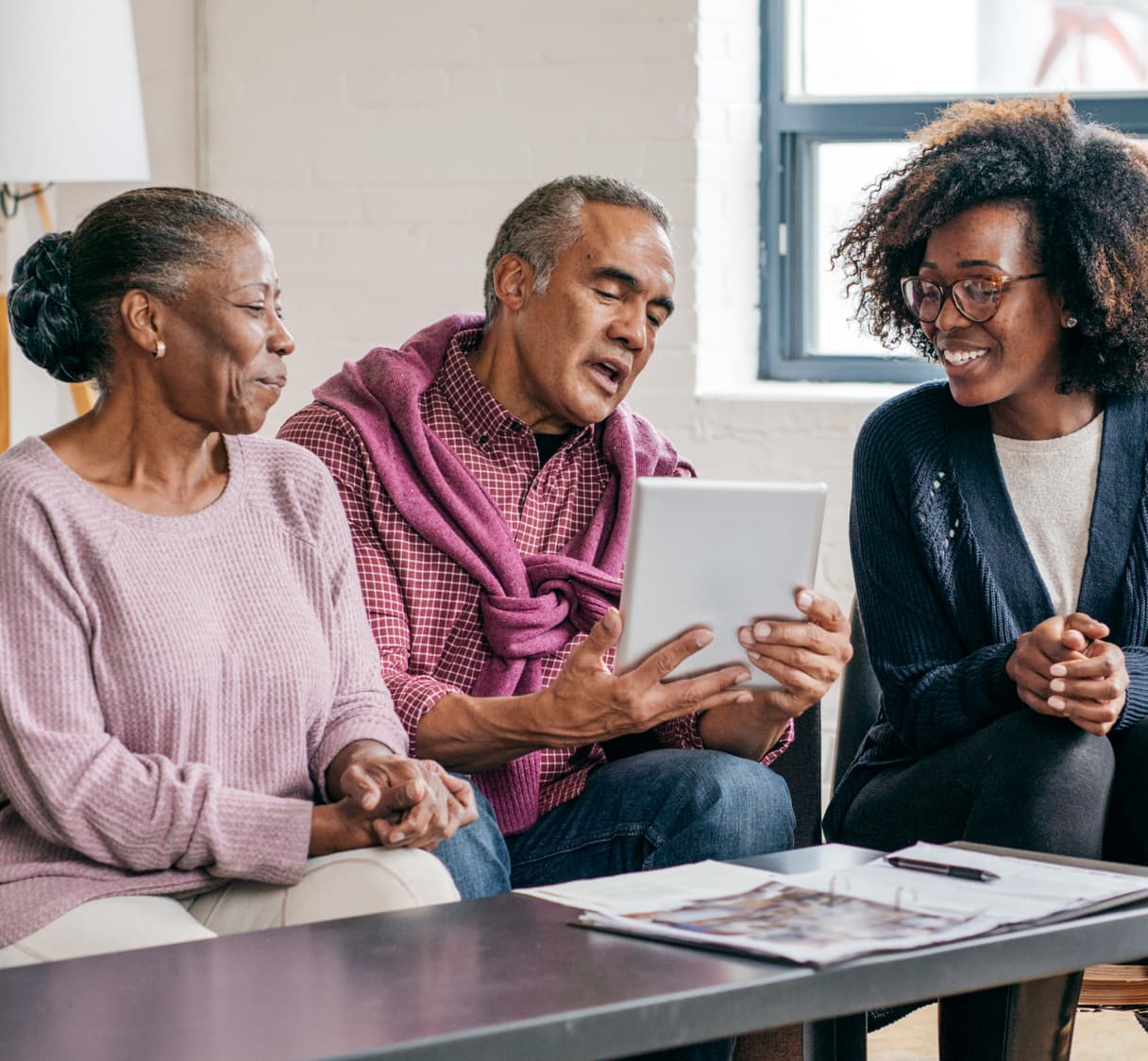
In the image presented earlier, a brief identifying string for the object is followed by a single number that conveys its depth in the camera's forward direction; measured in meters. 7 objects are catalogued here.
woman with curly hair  2.90
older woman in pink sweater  2.47
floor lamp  3.67
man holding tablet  2.74
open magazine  2.19
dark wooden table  2.04
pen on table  2.37
